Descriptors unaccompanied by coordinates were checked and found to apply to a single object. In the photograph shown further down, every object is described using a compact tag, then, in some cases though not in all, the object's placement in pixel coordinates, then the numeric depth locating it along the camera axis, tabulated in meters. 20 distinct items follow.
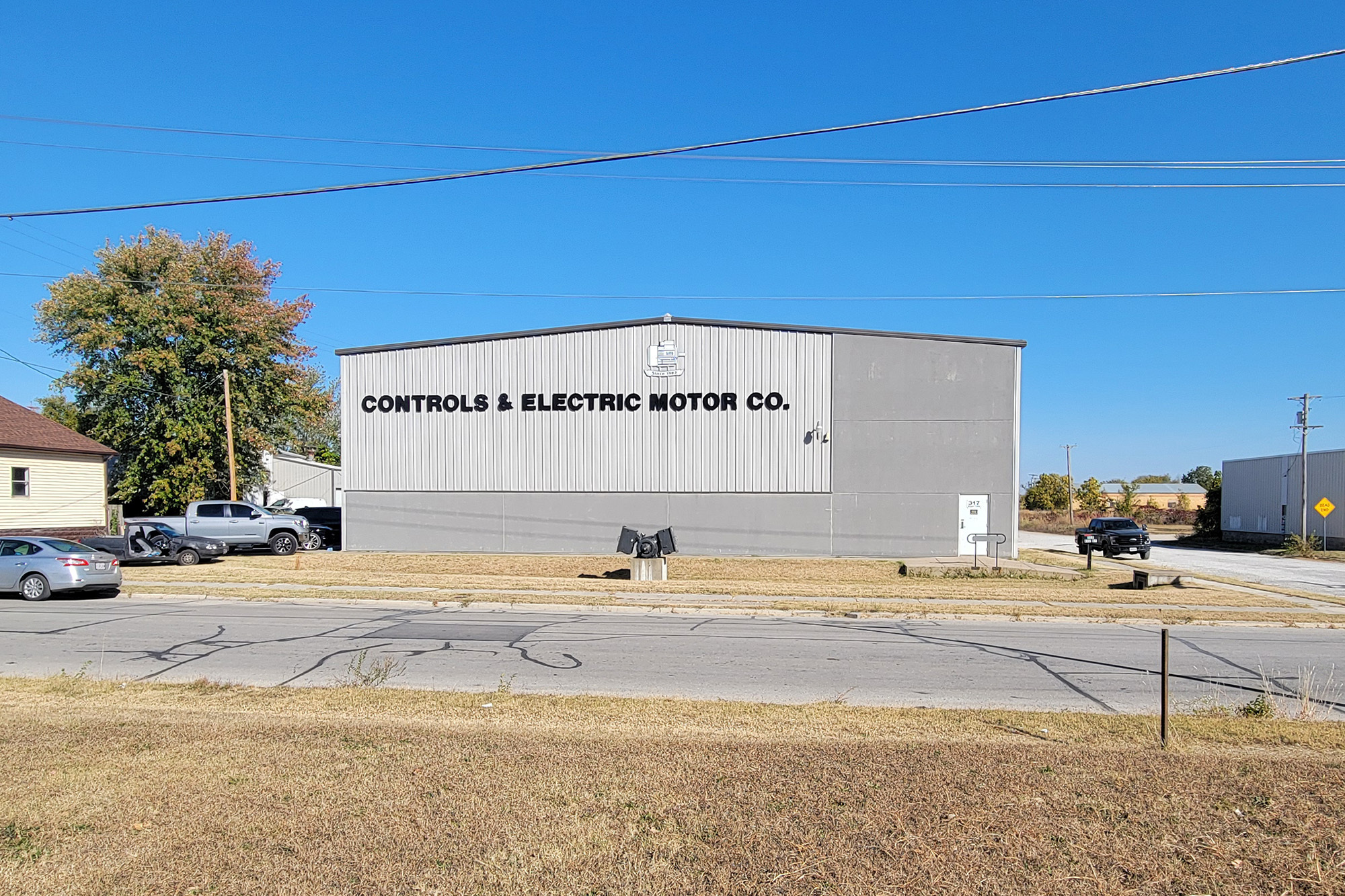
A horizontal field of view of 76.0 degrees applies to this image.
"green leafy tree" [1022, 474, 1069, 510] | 98.50
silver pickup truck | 31.59
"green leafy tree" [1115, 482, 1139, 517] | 81.69
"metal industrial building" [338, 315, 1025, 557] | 30.34
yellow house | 32.81
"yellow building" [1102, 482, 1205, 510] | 119.38
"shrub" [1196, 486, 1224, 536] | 61.78
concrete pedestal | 23.88
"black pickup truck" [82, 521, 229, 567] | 26.25
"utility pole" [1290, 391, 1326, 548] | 46.03
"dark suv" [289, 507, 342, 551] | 36.84
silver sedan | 18.75
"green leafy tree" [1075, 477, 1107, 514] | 97.06
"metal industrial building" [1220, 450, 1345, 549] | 46.03
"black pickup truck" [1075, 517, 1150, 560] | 38.06
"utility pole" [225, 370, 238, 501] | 38.41
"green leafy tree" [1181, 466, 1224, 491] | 130.24
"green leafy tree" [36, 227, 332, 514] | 43.50
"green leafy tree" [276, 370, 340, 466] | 49.78
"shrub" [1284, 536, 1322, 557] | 42.69
